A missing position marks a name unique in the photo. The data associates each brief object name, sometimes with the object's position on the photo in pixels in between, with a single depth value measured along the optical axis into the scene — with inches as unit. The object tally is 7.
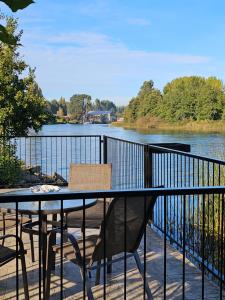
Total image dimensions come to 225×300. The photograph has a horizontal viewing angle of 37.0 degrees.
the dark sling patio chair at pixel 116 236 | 80.4
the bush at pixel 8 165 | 253.9
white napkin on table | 106.6
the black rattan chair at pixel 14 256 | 81.3
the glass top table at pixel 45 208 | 90.2
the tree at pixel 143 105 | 1408.2
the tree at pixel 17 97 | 284.7
